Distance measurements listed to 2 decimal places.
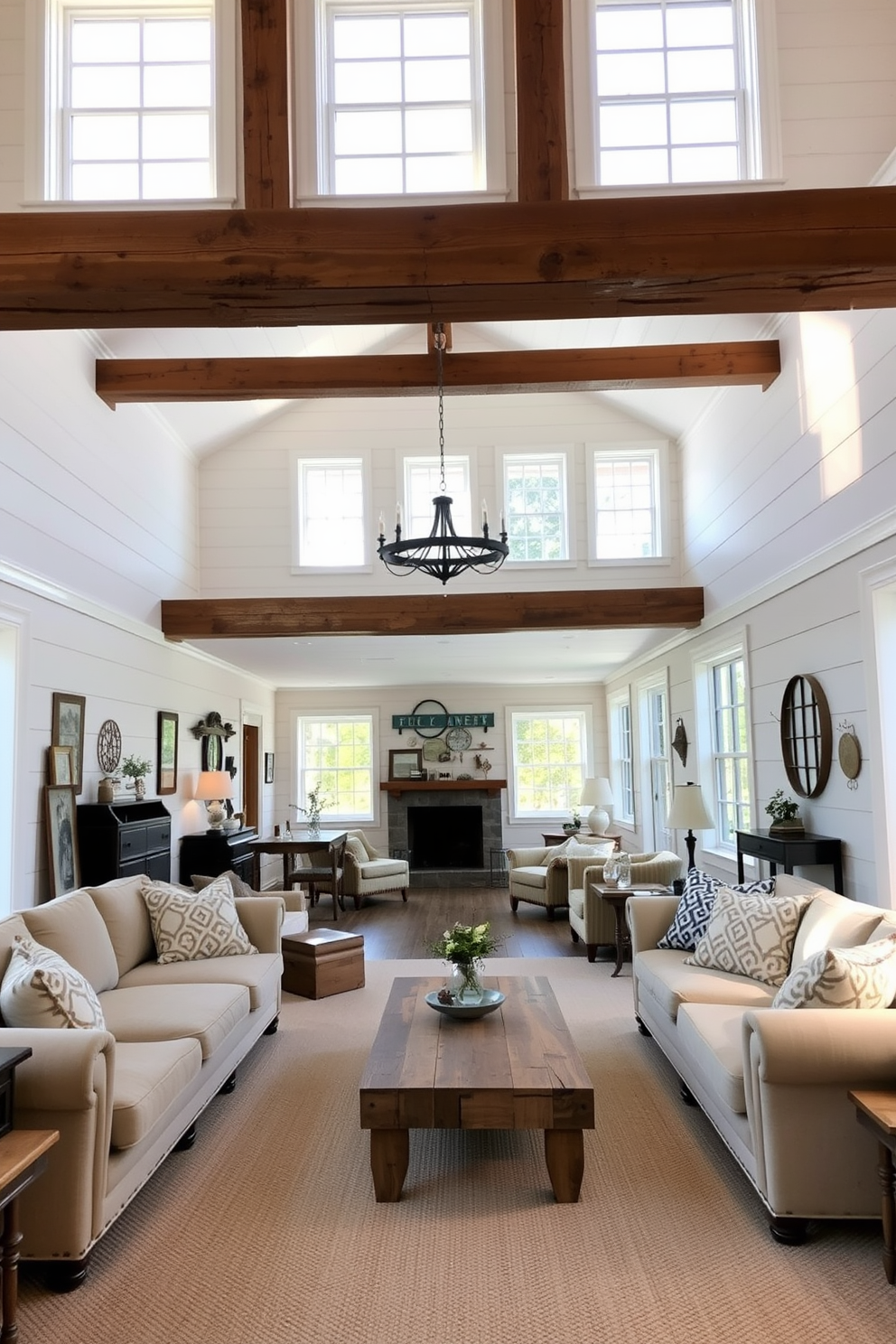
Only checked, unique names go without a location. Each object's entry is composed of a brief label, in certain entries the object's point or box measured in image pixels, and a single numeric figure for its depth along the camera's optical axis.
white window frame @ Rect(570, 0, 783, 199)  4.40
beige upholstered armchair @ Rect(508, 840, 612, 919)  8.13
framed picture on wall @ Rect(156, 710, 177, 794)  6.77
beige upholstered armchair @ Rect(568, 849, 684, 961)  6.22
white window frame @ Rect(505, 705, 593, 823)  11.78
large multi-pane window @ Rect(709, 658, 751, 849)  6.34
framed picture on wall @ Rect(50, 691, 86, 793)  4.96
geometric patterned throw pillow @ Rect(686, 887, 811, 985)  3.90
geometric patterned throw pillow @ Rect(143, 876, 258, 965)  4.50
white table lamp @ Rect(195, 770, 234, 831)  7.38
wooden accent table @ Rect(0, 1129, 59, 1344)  2.15
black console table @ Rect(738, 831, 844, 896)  4.44
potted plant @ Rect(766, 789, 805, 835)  4.77
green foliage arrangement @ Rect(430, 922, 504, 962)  3.80
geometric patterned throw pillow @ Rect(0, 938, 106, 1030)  2.77
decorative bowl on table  3.71
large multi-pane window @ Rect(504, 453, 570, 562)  7.70
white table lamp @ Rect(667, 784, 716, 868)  5.91
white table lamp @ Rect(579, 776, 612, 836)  9.62
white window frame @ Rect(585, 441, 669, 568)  7.59
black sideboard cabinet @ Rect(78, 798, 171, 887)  5.19
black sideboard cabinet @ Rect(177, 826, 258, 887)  7.22
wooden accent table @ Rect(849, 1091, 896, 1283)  2.40
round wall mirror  4.57
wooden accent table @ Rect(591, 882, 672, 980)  5.79
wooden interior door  10.41
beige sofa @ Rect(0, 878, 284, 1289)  2.43
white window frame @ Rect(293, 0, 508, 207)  4.16
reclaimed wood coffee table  2.93
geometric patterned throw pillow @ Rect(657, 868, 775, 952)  4.46
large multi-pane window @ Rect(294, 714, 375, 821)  11.79
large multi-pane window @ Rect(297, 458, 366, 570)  7.77
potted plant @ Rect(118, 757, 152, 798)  5.92
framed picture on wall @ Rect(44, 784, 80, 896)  4.79
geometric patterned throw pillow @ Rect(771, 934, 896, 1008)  2.79
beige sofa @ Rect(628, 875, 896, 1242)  2.59
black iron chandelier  4.27
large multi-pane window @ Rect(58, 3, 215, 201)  4.55
